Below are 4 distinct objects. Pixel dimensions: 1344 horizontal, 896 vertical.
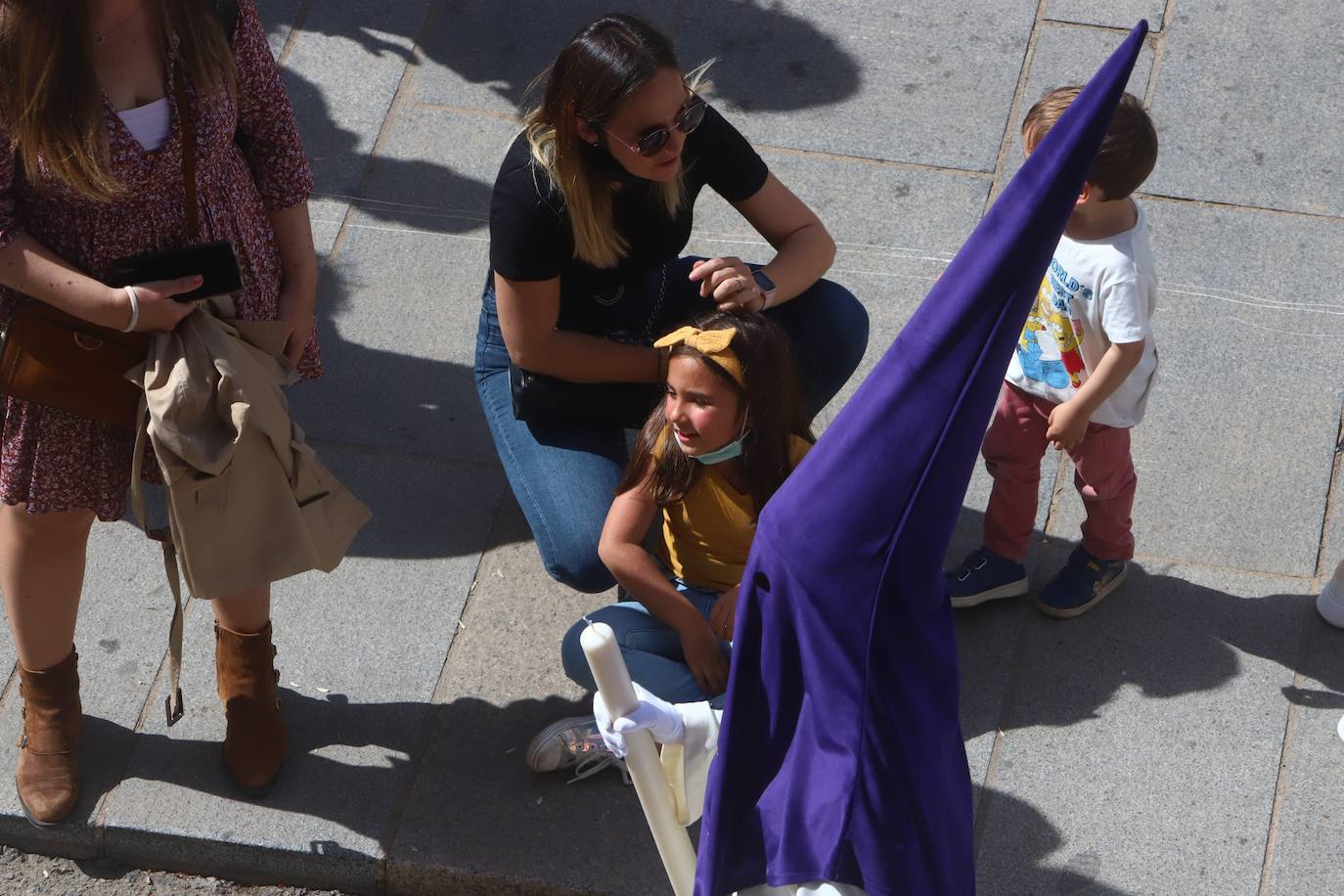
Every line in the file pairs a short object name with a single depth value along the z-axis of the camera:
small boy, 6.48
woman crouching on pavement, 6.57
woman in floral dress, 5.48
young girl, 6.41
